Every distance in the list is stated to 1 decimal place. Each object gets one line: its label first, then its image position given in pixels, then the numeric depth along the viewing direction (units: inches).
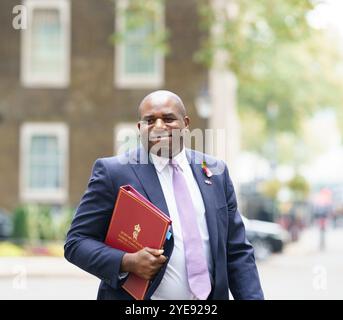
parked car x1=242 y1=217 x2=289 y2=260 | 952.3
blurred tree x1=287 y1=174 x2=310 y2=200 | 1440.7
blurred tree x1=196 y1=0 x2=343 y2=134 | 1612.5
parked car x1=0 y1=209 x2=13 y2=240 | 935.6
